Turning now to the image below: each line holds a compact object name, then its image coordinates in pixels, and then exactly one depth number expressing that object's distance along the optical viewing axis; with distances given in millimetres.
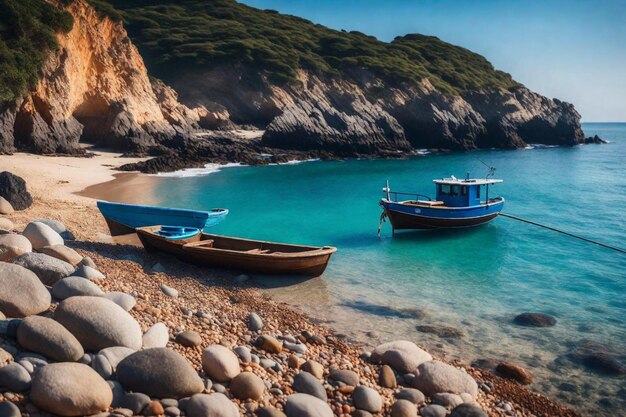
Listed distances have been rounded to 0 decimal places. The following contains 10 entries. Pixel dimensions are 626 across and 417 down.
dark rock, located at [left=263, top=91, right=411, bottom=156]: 60906
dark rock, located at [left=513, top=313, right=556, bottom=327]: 12993
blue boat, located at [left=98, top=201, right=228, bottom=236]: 17547
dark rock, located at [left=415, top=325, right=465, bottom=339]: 11945
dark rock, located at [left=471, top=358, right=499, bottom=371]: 10438
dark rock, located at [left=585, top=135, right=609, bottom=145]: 102781
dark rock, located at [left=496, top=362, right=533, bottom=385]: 9888
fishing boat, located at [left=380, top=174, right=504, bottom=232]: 23125
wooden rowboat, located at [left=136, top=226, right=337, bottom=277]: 14812
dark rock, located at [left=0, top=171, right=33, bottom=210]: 19516
